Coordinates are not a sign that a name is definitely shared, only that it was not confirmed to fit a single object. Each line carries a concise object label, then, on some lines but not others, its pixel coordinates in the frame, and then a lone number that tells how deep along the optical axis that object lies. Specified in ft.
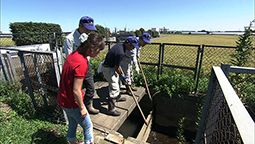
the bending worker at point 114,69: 9.29
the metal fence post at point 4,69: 12.28
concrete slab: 9.21
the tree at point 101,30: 56.47
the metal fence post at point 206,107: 4.94
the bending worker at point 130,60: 11.58
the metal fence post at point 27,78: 8.25
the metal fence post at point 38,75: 8.23
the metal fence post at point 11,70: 12.19
